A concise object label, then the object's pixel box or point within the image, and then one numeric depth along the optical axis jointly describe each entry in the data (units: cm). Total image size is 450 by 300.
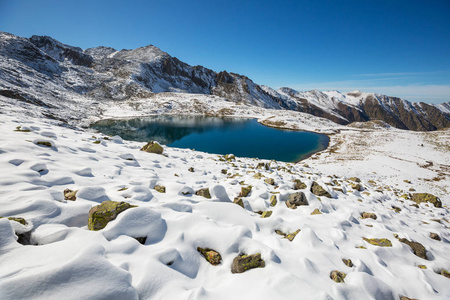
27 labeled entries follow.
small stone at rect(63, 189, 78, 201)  503
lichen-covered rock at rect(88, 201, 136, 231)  400
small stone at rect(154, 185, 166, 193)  707
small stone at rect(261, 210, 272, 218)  668
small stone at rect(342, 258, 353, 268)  450
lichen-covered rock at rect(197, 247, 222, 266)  391
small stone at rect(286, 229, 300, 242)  515
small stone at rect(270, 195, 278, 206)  775
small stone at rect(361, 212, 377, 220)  777
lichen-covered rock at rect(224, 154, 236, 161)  1842
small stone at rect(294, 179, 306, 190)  1028
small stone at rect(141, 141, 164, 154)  1447
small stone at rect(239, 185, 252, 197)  832
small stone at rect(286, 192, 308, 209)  788
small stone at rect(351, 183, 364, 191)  1206
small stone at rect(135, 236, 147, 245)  391
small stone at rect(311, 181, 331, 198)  948
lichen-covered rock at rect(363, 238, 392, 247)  571
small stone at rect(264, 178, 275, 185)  1037
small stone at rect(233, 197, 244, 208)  728
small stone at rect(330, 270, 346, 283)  384
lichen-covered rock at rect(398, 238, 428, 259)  562
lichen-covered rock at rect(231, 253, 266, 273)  367
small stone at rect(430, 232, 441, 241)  702
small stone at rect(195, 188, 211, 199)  741
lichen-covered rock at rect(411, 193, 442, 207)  1194
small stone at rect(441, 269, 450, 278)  497
